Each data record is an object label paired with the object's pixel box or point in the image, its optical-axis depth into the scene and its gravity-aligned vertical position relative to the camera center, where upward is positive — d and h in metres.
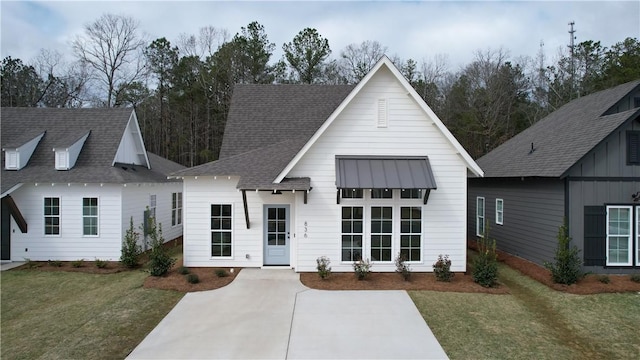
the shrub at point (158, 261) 12.09 -2.60
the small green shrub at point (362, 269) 11.88 -2.82
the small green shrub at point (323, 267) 11.89 -2.77
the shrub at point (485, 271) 11.38 -2.75
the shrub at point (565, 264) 11.32 -2.58
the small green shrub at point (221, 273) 12.26 -3.03
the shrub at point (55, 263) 14.28 -3.11
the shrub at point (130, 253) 13.79 -2.67
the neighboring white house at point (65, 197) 14.71 -0.69
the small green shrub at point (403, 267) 11.89 -2.83
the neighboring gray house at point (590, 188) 12.16 -0.36
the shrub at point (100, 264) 13.92 -3.09
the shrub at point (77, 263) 14.02 -3.10
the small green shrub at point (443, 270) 11.77 -2.84
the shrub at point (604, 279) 11.40 -3.02
